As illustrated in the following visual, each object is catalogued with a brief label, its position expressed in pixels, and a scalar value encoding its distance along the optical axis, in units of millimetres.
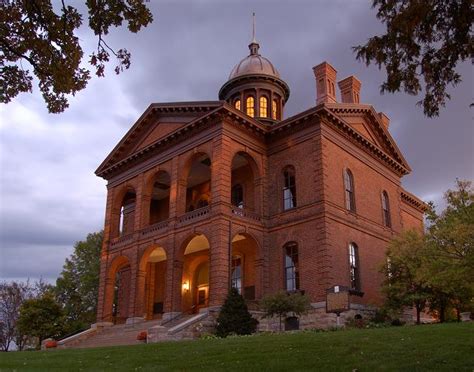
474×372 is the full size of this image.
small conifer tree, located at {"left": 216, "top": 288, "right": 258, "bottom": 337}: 23719
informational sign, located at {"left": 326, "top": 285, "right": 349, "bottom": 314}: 25031
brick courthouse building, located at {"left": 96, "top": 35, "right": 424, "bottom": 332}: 27625
